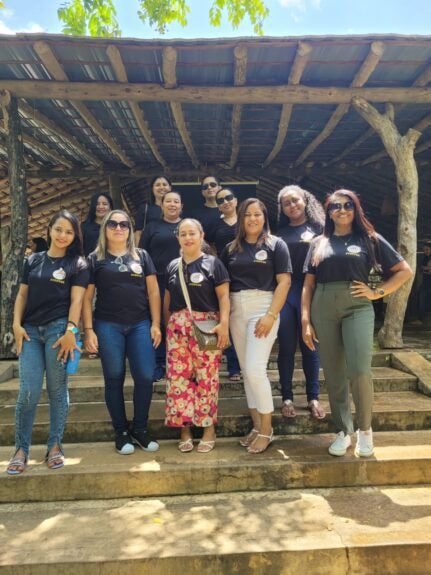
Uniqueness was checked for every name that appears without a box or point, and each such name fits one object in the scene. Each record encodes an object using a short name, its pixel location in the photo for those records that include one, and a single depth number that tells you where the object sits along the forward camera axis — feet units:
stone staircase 6.58
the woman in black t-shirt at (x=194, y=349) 9.30
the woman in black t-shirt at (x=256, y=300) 9.11
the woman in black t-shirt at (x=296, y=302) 10.38
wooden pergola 13.21
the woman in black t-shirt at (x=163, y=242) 11.77
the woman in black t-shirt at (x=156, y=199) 12.69
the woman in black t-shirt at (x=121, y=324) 9.20
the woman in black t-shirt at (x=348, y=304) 8.73
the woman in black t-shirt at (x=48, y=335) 8.71
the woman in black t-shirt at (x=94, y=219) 13.06
